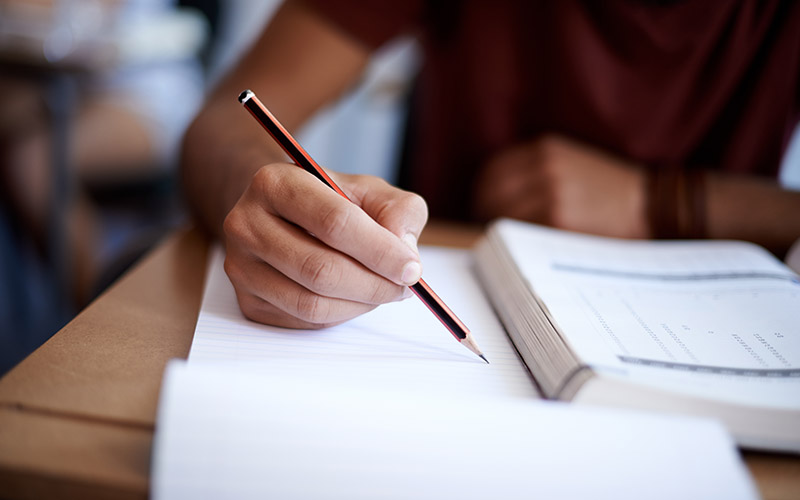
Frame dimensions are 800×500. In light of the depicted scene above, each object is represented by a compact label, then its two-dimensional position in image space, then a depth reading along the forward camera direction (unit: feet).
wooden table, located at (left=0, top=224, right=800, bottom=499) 0.89
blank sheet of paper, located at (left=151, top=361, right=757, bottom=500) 0.87
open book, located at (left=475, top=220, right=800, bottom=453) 1.08
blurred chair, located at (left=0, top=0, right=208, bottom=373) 4.55
